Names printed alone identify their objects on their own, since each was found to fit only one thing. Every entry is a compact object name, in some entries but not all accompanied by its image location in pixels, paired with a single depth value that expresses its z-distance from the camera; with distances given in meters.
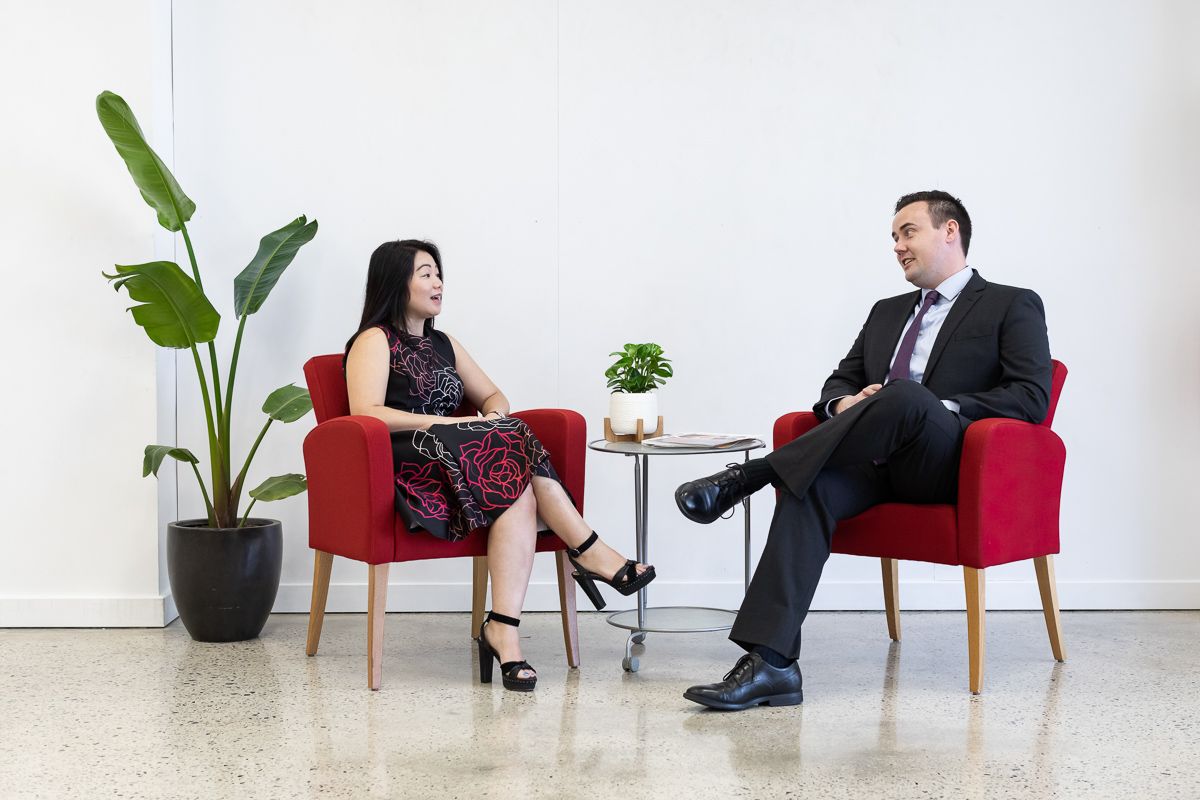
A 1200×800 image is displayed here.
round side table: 2.96
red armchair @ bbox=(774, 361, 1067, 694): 2.71
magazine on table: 2.95
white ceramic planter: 3.07
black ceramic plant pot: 3.29
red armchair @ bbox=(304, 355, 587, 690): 2.76
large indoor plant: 3.21
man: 2.60
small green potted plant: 3.08
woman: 2.83
